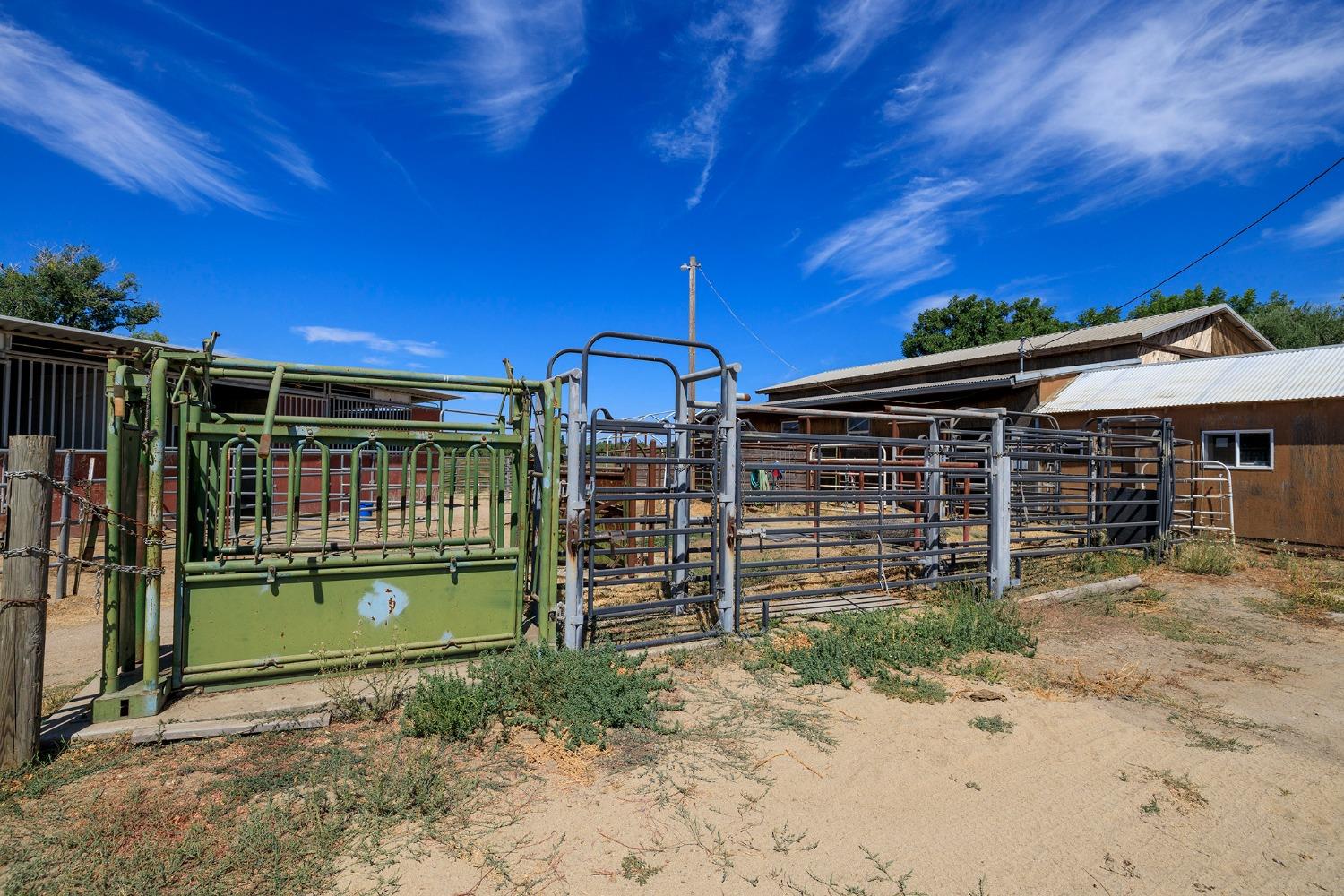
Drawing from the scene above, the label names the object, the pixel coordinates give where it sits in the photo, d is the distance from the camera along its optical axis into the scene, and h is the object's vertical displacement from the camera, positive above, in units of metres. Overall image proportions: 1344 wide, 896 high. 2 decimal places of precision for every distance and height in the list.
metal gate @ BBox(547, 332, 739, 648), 5.40 -0.58
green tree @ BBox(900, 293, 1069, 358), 38.47 +8.64
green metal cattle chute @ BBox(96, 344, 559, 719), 4.40 -0.70
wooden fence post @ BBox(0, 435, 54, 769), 3.54 -0.83
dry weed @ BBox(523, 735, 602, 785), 3.74 -1.76
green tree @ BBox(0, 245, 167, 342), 24.47 +6.57
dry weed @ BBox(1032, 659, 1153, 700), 5.09 -1.74
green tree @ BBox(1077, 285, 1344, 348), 29.73 +7.66
